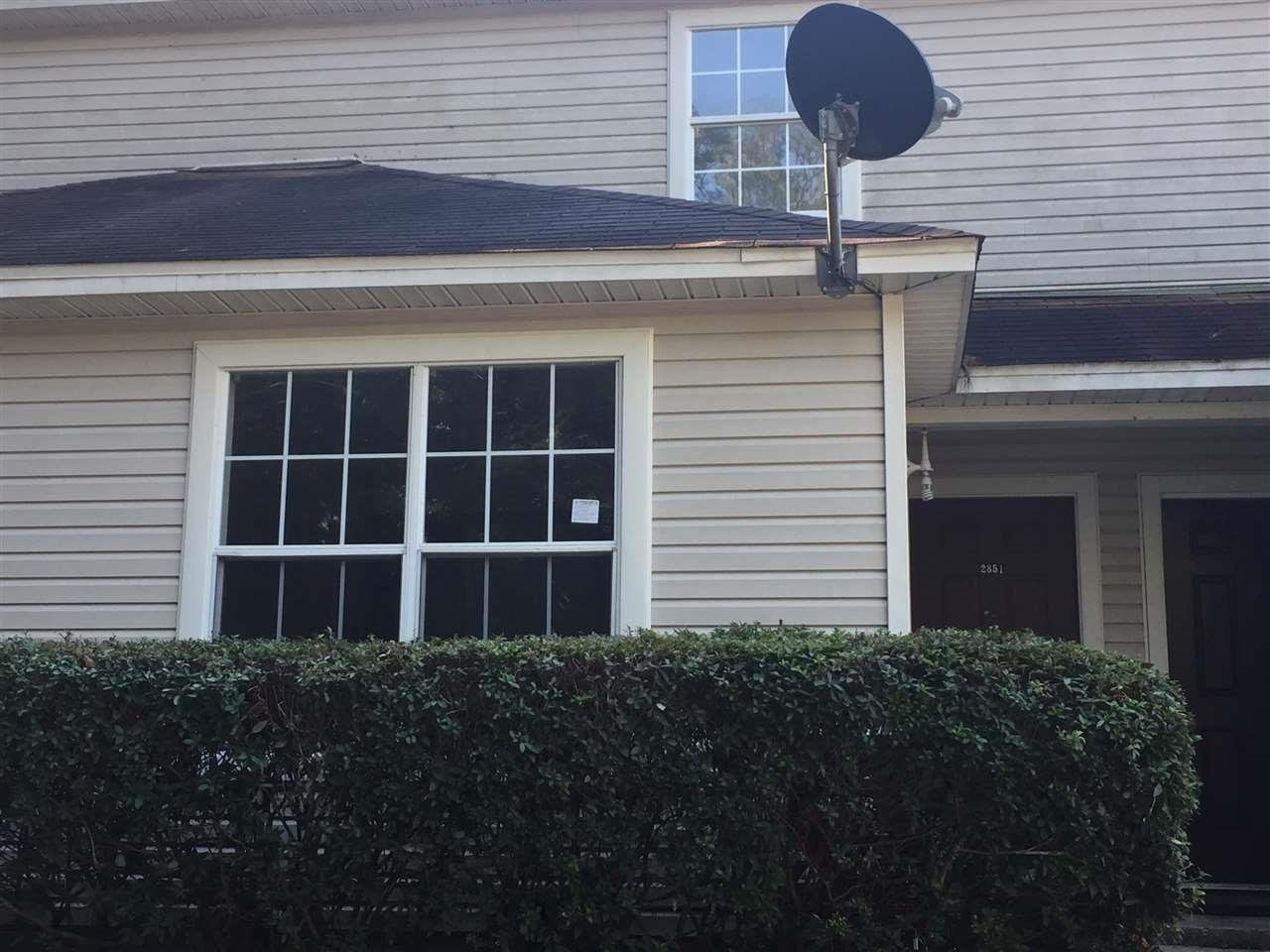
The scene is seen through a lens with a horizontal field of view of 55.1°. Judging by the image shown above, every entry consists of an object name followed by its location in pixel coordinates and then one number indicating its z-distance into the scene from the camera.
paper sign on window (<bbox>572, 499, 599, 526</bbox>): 5.55
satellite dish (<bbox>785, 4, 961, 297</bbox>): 4.71
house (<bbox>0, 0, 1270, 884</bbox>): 5.46
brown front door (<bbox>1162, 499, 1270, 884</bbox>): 6.98
